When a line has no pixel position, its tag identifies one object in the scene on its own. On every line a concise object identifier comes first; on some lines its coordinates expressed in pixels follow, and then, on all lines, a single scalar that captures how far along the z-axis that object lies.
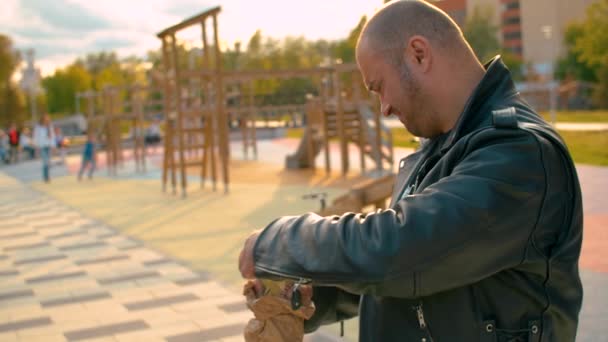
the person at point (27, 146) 34.50
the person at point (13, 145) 32.12
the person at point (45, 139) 21.03
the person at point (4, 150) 32.89
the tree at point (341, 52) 63.11
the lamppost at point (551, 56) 71.61
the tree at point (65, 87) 90.31
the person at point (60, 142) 26.97
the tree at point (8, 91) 55.69
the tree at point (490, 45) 39.12
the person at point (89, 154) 20.69
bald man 1.50
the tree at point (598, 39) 33.56
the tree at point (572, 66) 68.25
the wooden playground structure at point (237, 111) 14.77
